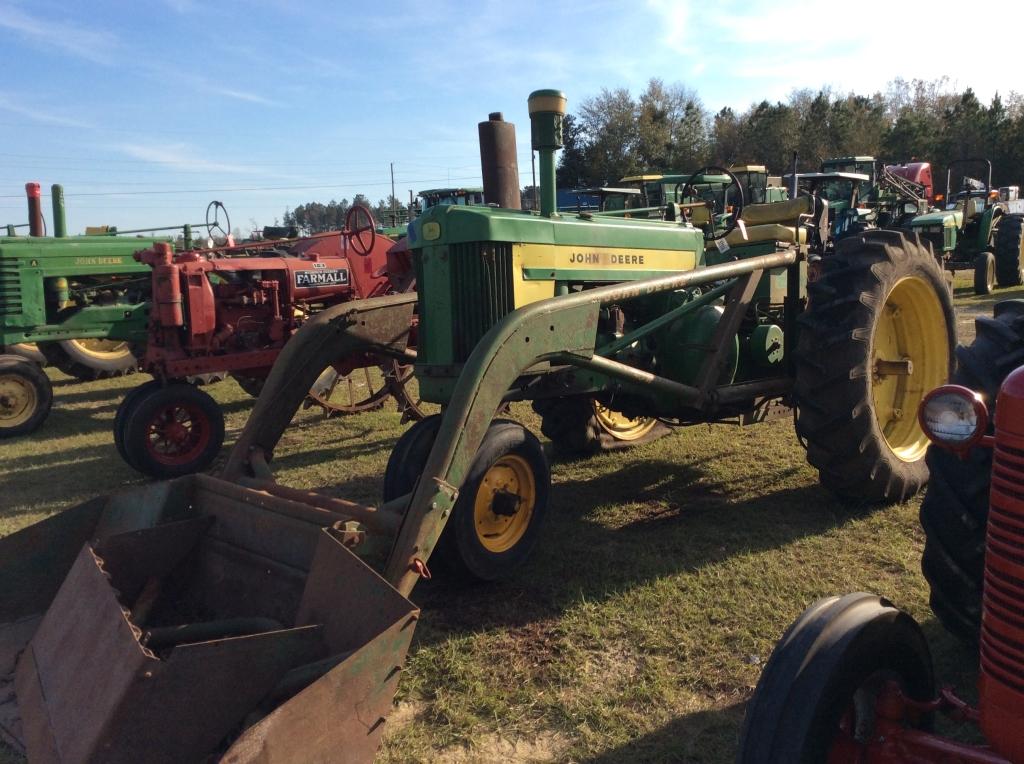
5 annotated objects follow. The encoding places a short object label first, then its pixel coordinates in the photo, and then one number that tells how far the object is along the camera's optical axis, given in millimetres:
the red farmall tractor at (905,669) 1491
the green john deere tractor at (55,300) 7145
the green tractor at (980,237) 13102
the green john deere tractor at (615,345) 3086
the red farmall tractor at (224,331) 5656
